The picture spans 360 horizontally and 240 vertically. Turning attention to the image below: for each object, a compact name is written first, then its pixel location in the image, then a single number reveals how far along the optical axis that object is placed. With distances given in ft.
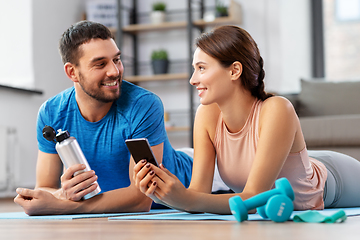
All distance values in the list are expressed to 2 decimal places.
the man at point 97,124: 5.08
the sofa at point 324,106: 9.68
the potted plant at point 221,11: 13.87
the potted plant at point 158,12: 14.64
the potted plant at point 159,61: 14.55
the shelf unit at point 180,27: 13.89
